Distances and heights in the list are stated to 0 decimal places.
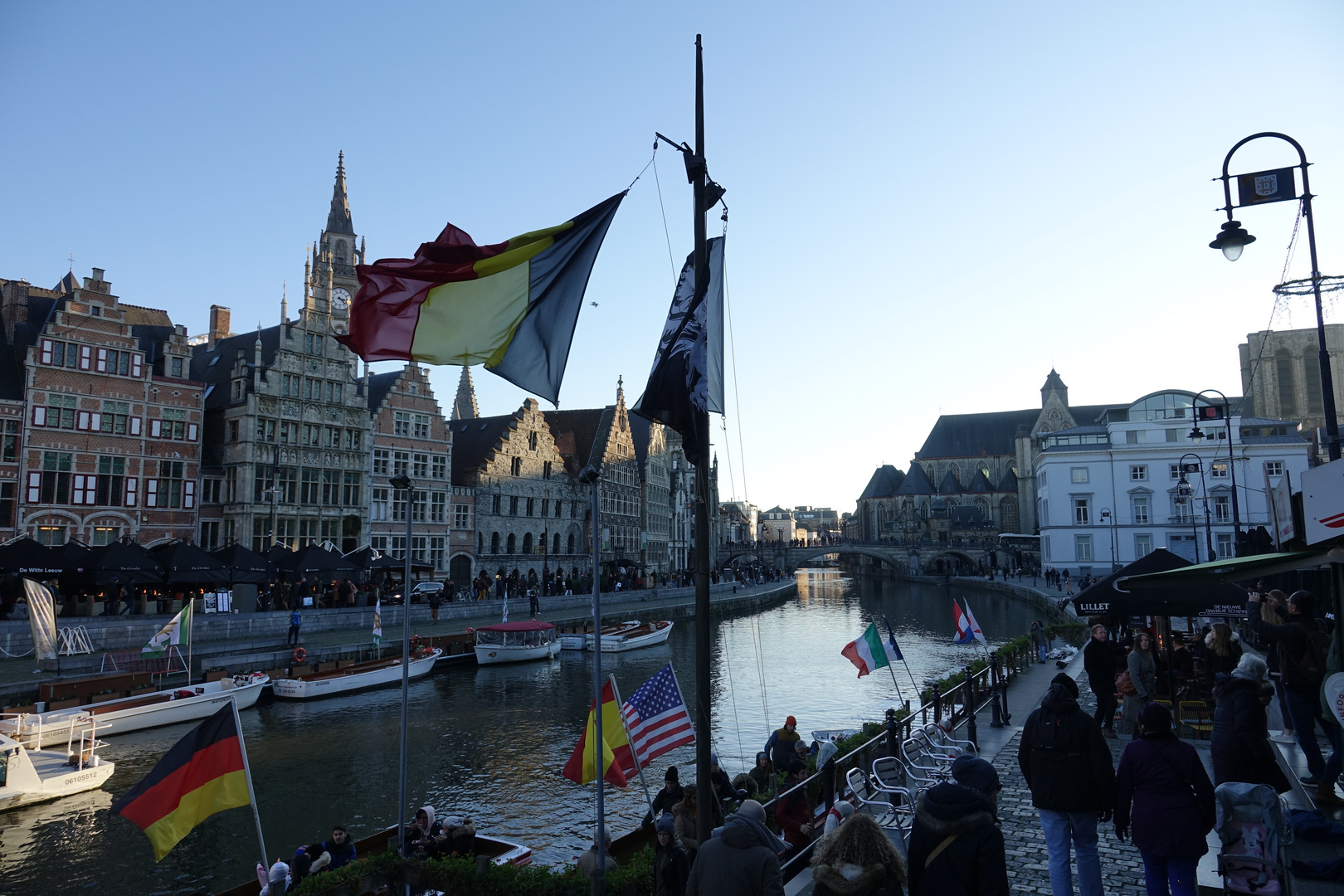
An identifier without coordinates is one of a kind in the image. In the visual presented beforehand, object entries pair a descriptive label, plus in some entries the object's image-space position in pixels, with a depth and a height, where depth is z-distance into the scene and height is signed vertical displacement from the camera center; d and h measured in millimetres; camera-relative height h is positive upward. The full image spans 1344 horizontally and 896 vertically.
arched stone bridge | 104125 -1791
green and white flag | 25219 -2364
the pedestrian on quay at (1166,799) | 6250 -1943
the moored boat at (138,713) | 19547 -4097
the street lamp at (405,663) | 11488 -1752
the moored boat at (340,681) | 28516 -4390
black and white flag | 7172 +1437
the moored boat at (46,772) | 17203 -4483
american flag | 11844 -2411
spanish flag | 12108 -2832
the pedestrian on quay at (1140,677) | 12547 -2154
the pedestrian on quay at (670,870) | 8180 -3099
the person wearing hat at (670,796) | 11781 -3465
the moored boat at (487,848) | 12461 -4432
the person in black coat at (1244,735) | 7438 -1760
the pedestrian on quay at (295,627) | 32469 -2816
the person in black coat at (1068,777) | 6781 -1918
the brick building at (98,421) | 37531 +6230
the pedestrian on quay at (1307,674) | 8922 -1574
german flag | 10383 -2852
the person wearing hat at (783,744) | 14148 -3431
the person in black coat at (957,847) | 5059 -1828
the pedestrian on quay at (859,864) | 5012 -1904
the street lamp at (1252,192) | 12492 +4908
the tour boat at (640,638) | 40875 -4591
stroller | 6148 -2191
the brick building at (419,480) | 52219 +4390
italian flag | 17062 -2192
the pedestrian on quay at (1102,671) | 12344 -1948
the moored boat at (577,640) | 40656 -4475
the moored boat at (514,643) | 36156 -4049
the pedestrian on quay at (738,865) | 5453 -2053
